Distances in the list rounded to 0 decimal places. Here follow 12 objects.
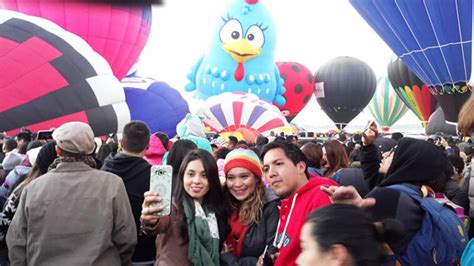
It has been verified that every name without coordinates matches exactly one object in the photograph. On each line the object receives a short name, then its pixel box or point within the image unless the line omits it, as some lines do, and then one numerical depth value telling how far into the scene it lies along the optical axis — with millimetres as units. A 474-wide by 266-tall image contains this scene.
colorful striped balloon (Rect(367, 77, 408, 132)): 30141
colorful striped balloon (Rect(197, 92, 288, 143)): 12020
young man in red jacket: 1744
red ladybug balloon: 22297
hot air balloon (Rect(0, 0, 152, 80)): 11297
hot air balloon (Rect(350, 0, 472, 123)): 10844
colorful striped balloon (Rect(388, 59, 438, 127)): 20469
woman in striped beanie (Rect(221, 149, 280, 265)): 2109
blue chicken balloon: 14805
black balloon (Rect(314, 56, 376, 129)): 23953
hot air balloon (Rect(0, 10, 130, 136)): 6848
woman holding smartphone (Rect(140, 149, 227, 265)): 1839
